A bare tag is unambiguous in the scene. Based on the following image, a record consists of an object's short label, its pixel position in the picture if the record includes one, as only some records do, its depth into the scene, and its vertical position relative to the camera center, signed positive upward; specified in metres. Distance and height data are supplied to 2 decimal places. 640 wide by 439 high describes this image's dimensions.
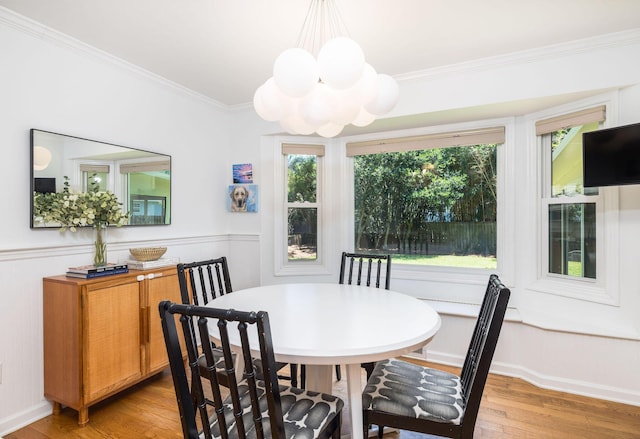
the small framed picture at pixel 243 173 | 3.60 +0.49
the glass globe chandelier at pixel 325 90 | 1.39 +0.58
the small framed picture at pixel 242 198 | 3.55 +0.22
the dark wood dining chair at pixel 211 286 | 1.88 -0.44
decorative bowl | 2.52 -0.25
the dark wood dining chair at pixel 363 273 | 2.34 -0.49
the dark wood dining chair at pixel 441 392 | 1.35 -0.78
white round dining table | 1.29 -0.47
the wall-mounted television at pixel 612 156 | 2.11 +0.40
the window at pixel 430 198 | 3.16 +0.21
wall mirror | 2.14 +0.34
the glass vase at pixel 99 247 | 2.33 -0.19
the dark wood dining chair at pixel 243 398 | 1.08 -0.61
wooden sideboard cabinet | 2.04 -0.74
